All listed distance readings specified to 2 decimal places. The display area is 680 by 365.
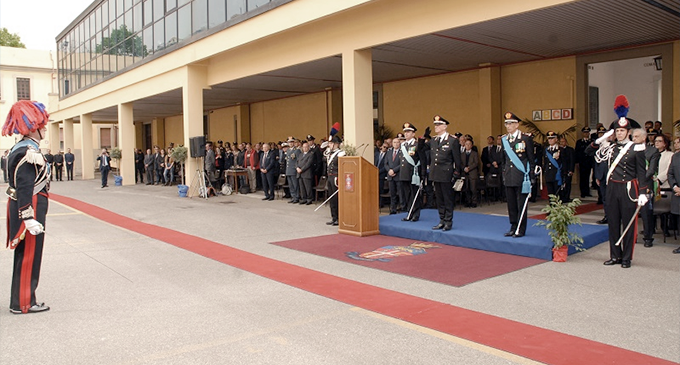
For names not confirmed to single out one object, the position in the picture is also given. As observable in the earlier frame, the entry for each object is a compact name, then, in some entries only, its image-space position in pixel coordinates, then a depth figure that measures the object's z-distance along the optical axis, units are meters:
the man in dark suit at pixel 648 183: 6.89
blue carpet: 7.64
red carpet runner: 4.08
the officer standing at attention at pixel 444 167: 9.05
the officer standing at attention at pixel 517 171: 8.02
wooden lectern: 9.69
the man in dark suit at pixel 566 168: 12.92
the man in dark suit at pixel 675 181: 7.65
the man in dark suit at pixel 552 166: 12.30
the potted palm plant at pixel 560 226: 7.05
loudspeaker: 18.19
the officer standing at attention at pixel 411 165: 10.41
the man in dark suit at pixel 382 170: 13.37
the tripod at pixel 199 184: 18.16
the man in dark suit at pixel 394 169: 11.42
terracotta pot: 7.20
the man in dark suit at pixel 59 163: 30.08
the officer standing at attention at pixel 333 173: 11.14
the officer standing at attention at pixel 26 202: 5.21
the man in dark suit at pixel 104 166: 23.94
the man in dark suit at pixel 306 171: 14.70
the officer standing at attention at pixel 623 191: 6.85
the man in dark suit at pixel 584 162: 13.31
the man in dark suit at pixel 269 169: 16.36
